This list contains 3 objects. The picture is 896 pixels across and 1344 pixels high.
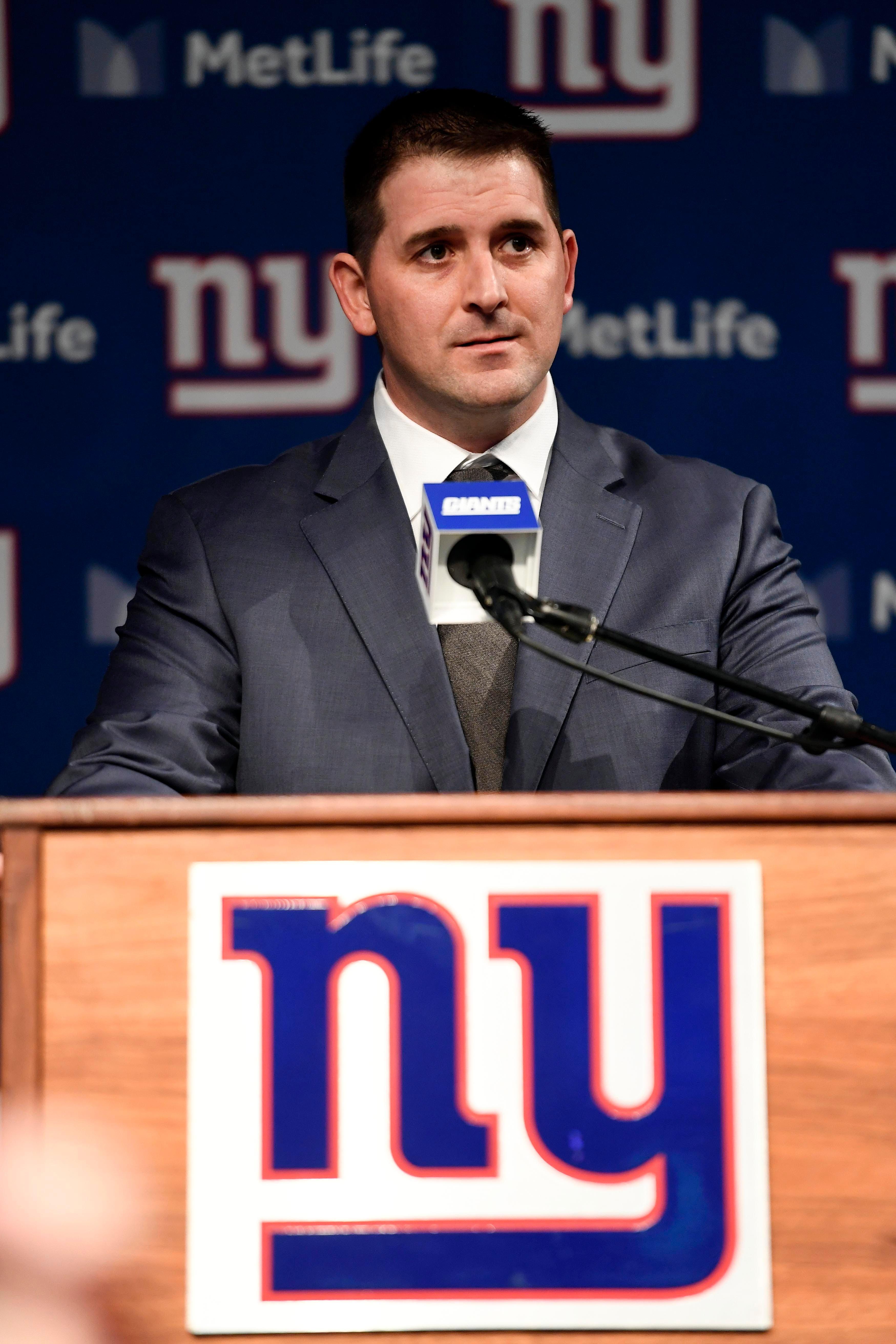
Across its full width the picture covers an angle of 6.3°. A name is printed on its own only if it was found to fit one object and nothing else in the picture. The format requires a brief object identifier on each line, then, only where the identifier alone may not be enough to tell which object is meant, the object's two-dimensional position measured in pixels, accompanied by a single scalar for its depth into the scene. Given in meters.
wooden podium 4.75
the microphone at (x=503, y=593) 4.84
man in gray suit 5.17
